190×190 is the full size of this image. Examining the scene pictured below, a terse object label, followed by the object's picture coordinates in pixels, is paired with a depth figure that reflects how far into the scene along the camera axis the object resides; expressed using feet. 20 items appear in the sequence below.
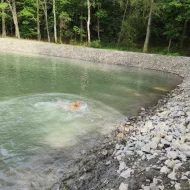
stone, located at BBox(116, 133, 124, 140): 20.29
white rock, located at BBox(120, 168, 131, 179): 12.71
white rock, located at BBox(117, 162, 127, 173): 13.75
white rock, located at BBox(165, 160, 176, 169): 12.39
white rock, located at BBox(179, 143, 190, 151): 13.66
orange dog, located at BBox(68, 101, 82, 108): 28.17
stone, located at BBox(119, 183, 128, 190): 11.57
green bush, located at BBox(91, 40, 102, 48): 81.59
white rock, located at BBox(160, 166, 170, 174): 12.10
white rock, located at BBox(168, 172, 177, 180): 11.44
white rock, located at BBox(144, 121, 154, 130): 19.35
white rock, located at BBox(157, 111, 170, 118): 22.92
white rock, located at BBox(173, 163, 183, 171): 12.04
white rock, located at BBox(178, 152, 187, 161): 12.76
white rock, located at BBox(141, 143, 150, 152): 14.88
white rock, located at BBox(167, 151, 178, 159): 13.13
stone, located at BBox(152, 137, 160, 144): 15.54
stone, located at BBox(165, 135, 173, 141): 15.46
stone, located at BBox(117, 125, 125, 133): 22.18
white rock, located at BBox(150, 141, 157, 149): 14.93
